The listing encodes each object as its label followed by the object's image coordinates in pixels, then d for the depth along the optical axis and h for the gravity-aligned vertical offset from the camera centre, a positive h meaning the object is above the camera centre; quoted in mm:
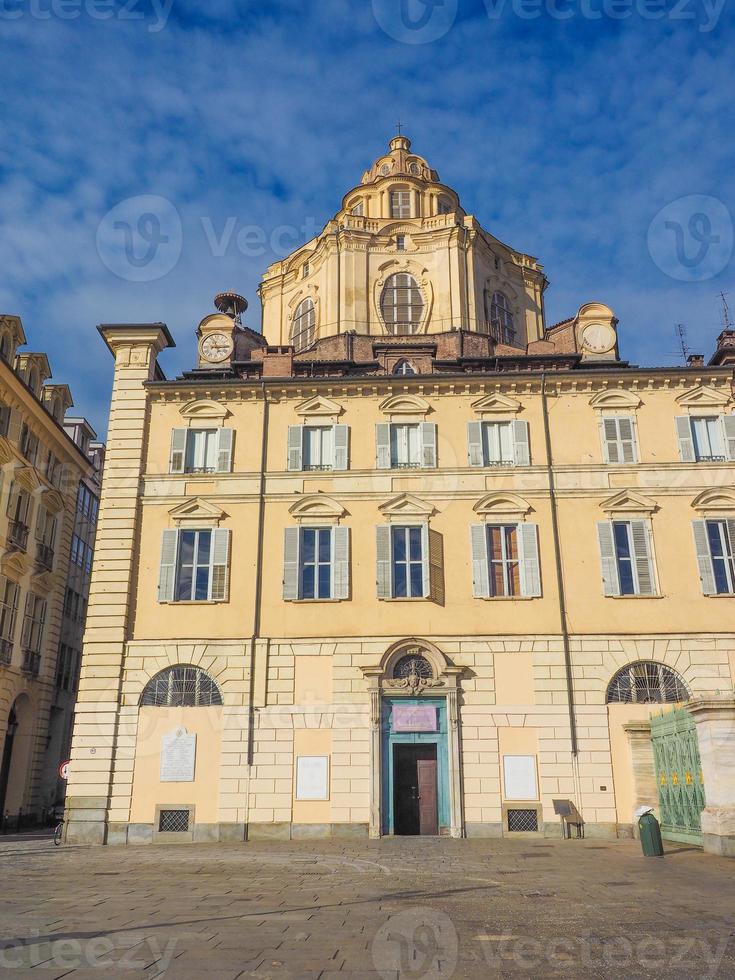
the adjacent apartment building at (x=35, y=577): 30906 +8199
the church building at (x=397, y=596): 23453 +5571
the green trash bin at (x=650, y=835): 18047 -921
